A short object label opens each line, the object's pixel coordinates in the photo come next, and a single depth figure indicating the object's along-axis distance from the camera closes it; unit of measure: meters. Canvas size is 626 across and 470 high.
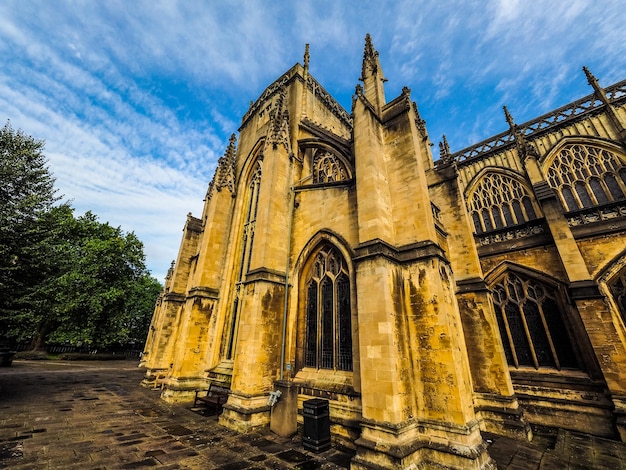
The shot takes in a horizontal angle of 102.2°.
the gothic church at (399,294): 5.59
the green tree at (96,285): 22.12
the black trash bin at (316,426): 5.64
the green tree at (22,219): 7.94
